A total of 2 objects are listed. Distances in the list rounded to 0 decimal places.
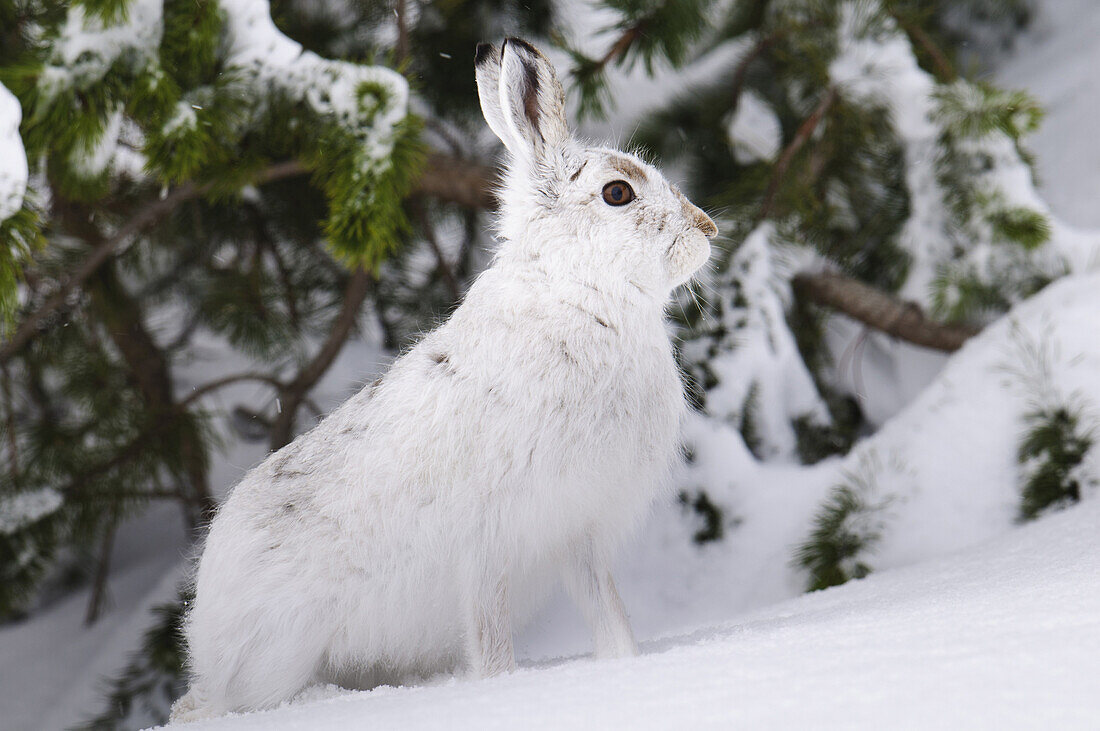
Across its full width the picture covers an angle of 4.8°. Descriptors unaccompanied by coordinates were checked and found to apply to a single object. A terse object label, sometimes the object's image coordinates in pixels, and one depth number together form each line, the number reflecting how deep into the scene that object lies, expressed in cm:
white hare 695
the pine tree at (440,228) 704
